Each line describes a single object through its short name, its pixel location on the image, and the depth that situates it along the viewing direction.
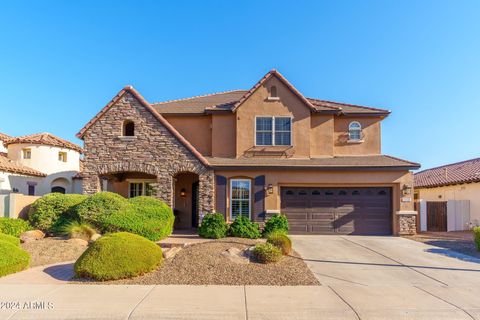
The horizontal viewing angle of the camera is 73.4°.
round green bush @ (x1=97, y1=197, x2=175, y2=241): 12.98
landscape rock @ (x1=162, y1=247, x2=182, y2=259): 10.15
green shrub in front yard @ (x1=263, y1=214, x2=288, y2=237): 14.93
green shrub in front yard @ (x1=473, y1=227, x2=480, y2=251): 12.52
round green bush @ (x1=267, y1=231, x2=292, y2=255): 10.78
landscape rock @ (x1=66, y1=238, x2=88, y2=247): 12.17
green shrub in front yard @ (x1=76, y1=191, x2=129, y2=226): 13.27
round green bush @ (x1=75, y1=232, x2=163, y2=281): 8.25
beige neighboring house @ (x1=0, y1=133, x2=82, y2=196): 21.50
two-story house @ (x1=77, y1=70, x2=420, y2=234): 16.09
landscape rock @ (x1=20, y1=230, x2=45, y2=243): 13.04
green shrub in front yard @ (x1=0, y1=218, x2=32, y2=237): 13.32
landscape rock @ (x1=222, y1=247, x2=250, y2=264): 9.84
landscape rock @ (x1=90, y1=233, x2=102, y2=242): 12.71
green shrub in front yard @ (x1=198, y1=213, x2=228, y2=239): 14.41
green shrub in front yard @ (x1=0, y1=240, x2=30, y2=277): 8.66
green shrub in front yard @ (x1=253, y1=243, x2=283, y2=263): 9.63
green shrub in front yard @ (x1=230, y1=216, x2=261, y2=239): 14.72
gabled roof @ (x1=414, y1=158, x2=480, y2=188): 20.63
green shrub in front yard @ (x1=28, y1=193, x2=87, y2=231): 14.30
